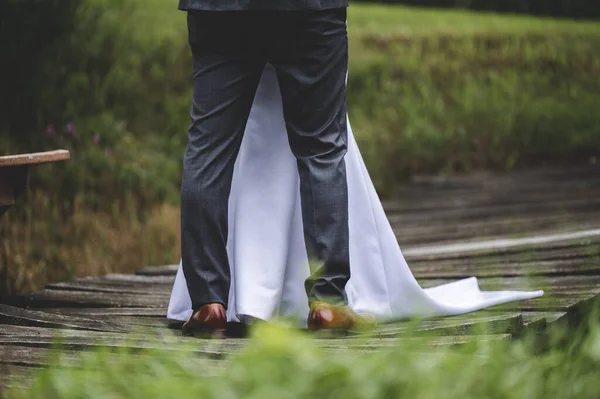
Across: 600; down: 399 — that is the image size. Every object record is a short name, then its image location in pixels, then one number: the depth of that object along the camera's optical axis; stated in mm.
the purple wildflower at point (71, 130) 10926
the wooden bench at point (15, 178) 5793
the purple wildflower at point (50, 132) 10536
